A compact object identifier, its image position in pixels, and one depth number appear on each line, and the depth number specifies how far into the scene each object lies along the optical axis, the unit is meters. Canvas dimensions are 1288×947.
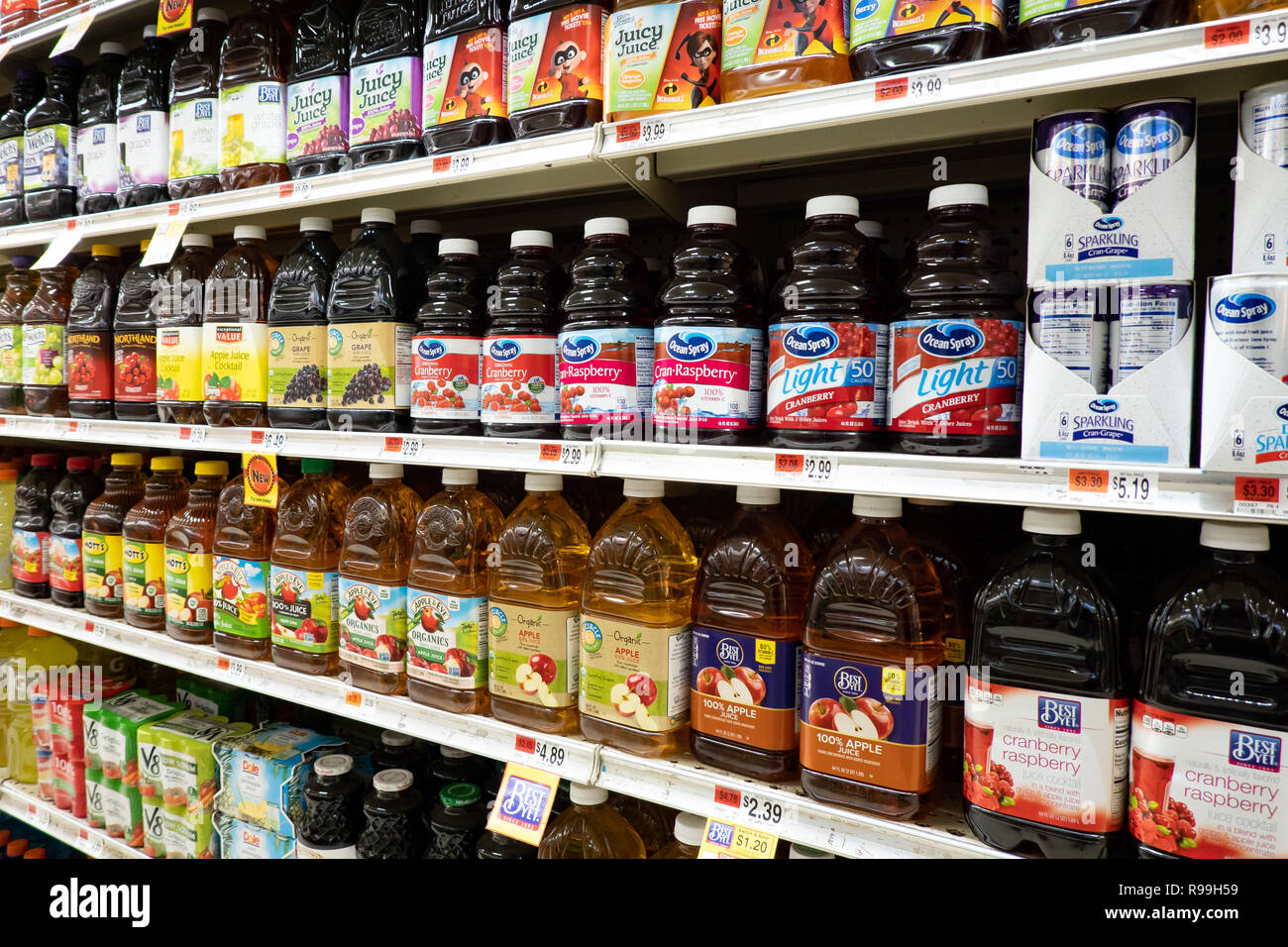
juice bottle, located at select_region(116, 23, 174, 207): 2.13
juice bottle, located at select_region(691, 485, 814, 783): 1.30
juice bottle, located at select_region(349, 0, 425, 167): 1.66
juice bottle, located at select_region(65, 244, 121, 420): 2.27
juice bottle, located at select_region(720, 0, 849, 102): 1.20
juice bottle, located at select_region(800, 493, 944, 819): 1.18
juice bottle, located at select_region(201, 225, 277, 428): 1.90
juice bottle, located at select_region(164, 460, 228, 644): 2.07
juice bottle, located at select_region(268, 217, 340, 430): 1.80
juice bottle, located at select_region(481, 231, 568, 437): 1.49
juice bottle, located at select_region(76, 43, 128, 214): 2.24
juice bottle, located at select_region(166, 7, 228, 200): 2.00
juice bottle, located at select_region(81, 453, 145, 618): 2.32
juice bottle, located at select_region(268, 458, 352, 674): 1.83
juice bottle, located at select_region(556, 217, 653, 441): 1.38
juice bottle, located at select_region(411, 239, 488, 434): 1.59
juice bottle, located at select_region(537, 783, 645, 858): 1.52
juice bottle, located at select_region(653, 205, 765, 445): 1.27
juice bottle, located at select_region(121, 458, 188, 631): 2.20
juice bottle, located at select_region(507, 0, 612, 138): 1.42
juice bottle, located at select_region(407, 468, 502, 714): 1.60
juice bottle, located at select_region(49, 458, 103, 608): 2.41
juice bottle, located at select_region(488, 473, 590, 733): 1.52
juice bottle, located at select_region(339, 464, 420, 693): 1.71
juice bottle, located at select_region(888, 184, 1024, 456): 1.11
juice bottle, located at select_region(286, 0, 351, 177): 1.78
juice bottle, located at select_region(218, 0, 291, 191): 1.88
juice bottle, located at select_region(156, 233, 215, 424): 2.02
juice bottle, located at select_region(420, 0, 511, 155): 1.53
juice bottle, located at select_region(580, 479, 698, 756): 1.40
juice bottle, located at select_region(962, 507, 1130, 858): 1.04
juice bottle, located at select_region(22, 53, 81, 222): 2.37
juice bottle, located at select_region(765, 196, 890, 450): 1.19
